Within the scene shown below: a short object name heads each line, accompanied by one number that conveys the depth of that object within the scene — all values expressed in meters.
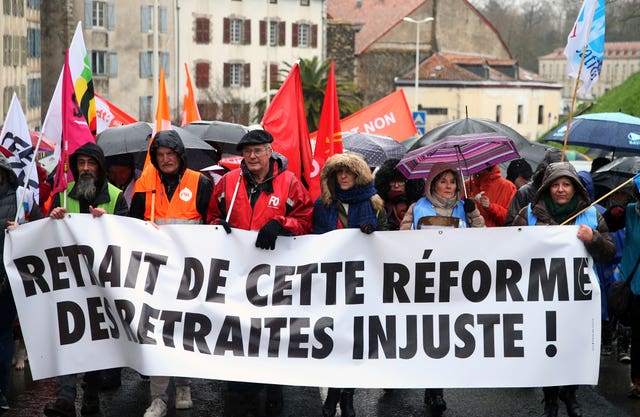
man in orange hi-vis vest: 8.34
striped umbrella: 8.85
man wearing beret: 8.32
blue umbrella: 11.91
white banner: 7.89
